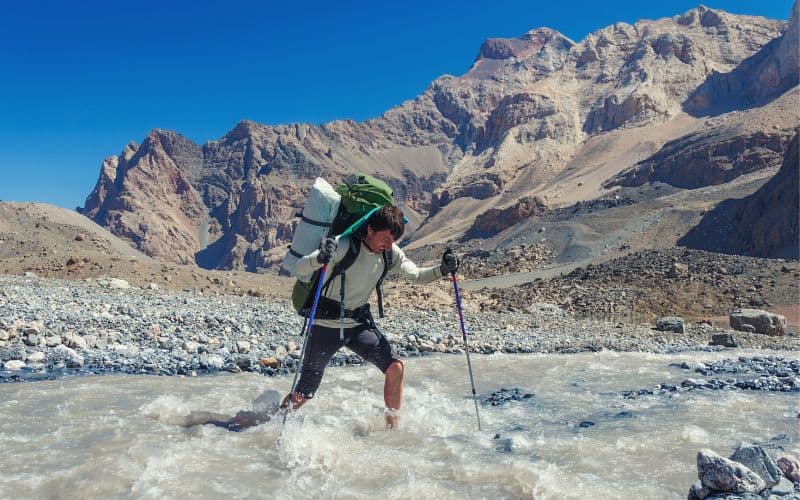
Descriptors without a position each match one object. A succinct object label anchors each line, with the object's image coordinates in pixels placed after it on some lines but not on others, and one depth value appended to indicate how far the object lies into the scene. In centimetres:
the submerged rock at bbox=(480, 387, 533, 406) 856
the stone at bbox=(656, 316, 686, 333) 2080
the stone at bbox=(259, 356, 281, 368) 1041
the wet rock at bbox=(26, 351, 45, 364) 888
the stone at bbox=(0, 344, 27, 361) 884
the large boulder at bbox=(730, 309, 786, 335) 2148
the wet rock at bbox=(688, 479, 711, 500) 407
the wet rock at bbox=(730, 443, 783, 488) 403
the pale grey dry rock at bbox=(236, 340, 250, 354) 1144
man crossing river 604
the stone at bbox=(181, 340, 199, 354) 1101
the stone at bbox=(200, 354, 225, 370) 987
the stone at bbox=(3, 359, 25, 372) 844
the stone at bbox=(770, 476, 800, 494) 392
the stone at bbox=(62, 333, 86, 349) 1003
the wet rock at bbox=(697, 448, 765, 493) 391
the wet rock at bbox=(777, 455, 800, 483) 415
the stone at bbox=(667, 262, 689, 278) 3316
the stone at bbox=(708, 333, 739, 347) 1761
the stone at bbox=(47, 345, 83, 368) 894
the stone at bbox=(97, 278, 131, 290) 2183
